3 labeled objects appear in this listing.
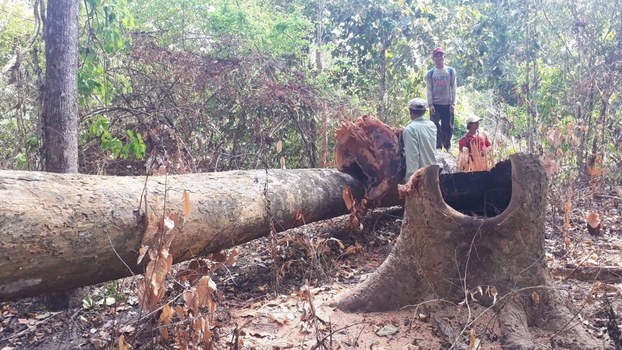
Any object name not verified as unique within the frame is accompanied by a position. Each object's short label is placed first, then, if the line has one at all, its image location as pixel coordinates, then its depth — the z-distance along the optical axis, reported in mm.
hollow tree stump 2893
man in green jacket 5090
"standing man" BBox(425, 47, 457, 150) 7171
